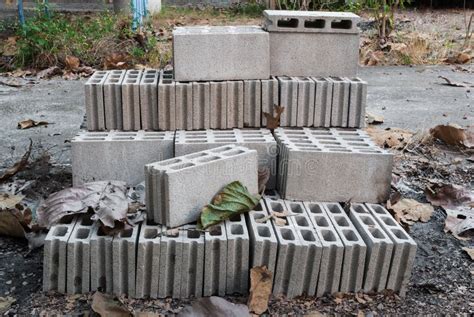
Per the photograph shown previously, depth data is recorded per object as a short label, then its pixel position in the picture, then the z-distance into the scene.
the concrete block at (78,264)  2.31
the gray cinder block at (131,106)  3.22
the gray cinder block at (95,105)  3.20
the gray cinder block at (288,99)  3.26
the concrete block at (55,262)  2.31
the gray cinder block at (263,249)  2.32
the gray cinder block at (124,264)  2.32
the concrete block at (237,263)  2.33
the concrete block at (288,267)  2.33
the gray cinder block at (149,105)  3.22
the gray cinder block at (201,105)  3.23
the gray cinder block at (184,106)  3.22
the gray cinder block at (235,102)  3.25
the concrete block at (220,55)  3.21
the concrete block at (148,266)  2.32
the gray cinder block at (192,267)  2.32
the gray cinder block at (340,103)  3.27
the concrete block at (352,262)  2.36
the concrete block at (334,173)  2.82
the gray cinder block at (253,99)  3.26
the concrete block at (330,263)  2.35
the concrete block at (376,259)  2.37
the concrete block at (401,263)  2.38
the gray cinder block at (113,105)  3.22
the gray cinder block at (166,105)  3.21
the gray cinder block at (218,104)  3.23
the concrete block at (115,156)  3.03
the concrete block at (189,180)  2.45
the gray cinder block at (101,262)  2.32
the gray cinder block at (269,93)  3.26
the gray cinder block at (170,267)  2.32
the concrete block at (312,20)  3.34
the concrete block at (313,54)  3.38
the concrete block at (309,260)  2.34
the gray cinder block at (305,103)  3.27
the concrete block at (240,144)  2.97
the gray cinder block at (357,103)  3.27
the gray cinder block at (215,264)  2.32
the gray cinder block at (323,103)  3.27
